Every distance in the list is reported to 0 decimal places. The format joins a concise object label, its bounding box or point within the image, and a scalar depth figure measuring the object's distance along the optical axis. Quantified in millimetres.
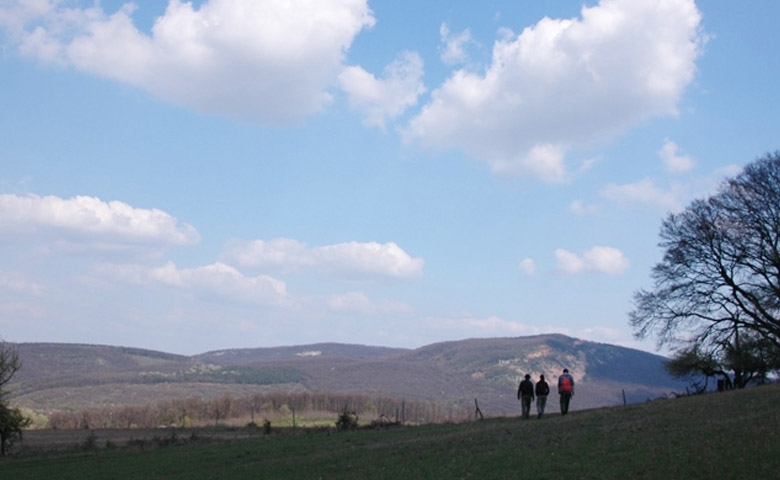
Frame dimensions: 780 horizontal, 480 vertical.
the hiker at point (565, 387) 33500
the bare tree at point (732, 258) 45250
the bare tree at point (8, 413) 39156
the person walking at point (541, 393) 33594
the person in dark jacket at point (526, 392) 34438
